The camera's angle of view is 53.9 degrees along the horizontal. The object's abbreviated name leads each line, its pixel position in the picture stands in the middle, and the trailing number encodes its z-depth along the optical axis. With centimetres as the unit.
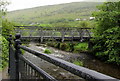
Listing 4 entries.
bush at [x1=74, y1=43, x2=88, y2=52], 1433
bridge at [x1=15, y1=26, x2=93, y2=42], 1208
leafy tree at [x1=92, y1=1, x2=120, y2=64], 987
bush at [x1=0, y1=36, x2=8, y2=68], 510
